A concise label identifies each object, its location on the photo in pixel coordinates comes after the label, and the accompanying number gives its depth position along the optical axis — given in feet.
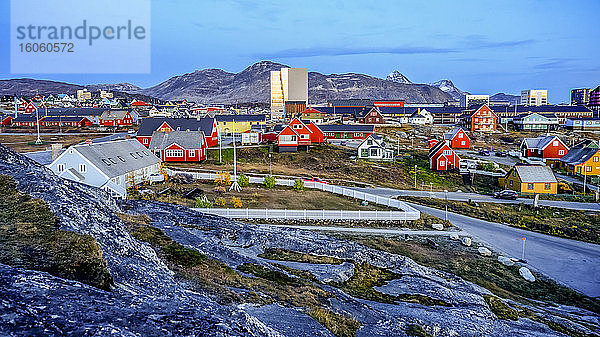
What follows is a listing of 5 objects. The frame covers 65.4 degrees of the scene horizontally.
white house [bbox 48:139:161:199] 112.78
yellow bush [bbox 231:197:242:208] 109.80
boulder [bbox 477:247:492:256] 89.25
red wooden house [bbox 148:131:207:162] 179.52
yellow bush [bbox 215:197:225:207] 110.63
